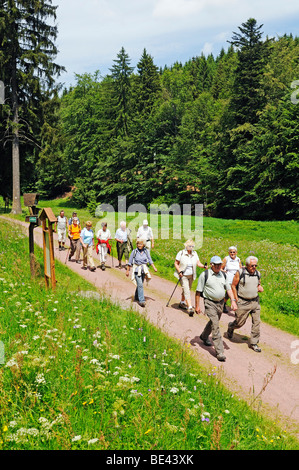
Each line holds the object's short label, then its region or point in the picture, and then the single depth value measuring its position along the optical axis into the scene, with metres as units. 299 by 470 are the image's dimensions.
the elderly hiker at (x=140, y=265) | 10.52
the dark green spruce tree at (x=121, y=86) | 57.69
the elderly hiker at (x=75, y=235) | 15.33
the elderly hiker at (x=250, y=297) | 8.30
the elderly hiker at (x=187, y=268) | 10.18
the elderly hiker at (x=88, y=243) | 14.41
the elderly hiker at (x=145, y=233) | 14.00
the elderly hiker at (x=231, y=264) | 10.70
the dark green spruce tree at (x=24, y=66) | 29.44
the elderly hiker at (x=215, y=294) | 7.65
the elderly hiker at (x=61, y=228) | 17.34
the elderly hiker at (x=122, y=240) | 15.28
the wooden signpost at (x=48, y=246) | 9.48
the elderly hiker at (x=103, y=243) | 15.27
